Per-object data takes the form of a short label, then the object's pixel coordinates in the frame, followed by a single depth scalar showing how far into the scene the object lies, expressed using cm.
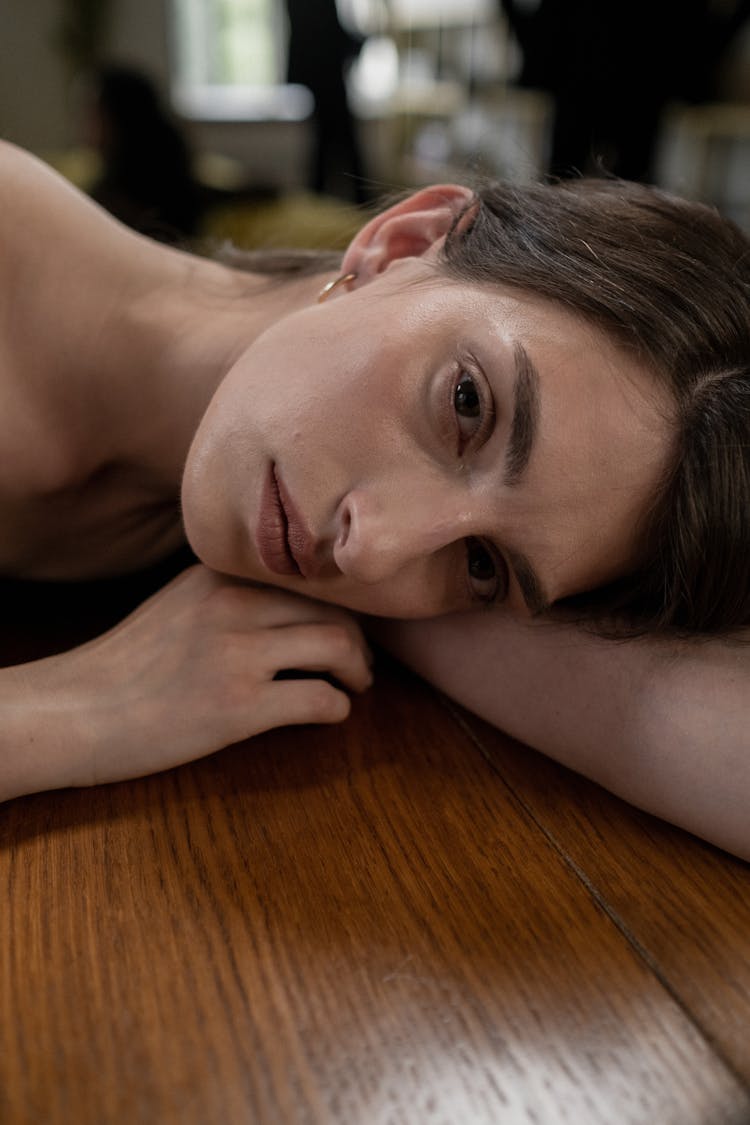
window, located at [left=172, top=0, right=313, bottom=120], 585
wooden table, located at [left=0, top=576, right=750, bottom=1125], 53
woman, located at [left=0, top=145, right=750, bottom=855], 75
